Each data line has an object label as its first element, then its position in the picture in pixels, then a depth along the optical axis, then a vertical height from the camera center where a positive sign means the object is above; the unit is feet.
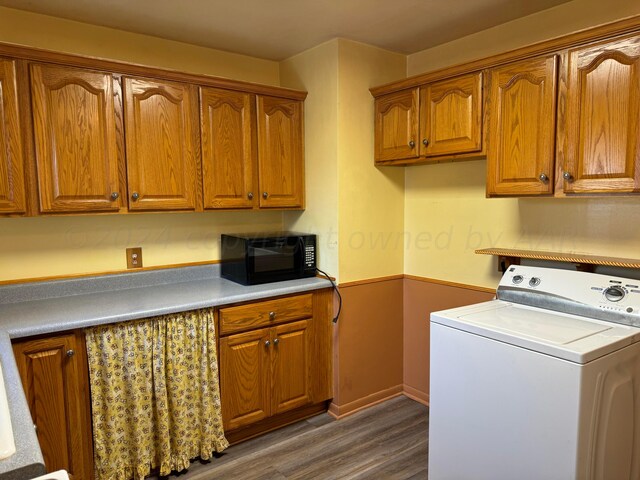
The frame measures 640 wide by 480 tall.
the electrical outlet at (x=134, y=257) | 8.57 -0.98
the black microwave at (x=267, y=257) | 8.64 -1.06
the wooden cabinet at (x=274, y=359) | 8.01 -2.96
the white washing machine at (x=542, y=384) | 5.07 -2.27
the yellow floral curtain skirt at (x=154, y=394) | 6.75 -3.01
